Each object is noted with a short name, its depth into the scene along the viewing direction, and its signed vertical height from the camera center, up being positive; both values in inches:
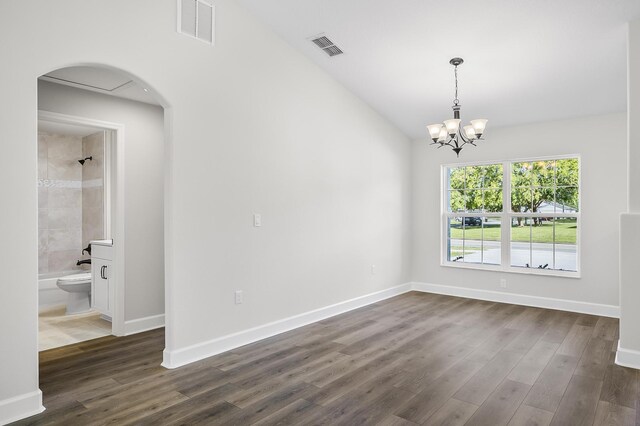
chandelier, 155.9 +33.3
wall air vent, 134.5 +66.1
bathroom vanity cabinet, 176.9 -30.3
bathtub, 225.5 -47.7
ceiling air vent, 168.1 +71.2
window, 208.7 -2.5
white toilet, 198.2 -40.3
